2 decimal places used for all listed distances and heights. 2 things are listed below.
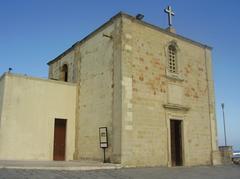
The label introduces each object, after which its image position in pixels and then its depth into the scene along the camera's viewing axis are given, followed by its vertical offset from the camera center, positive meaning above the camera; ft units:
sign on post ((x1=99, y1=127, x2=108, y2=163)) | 39.53 +0.33
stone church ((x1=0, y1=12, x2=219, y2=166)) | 39.63 +5.25
